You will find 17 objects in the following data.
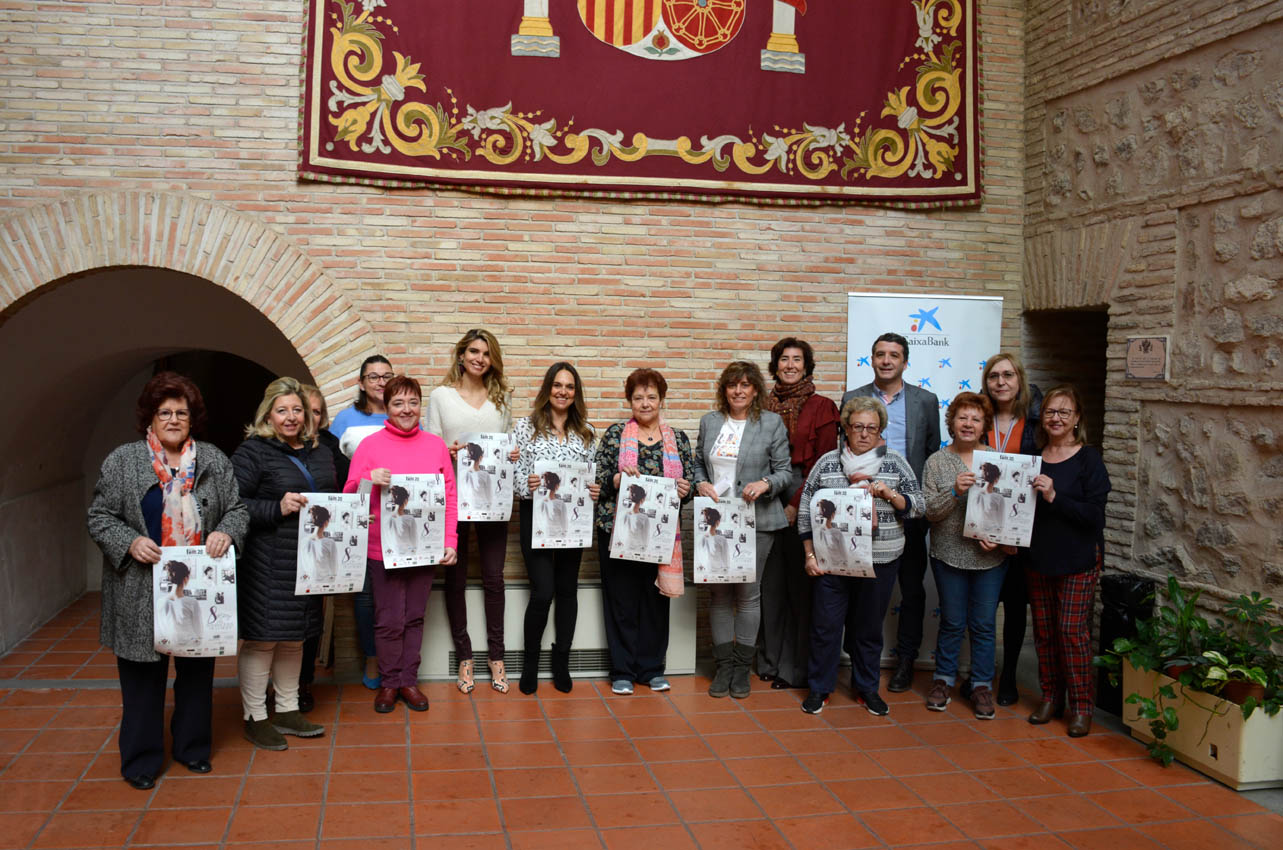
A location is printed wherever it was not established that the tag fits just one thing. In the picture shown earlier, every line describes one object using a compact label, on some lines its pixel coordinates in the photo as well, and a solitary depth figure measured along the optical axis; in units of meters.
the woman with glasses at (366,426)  5.12
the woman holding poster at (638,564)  5.21
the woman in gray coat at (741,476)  5.21
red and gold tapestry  5.68
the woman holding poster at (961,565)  5.02
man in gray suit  5.38
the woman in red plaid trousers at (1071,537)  4.78
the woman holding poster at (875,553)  4.98
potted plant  4.22
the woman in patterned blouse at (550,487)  5.15
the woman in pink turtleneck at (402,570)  4.78
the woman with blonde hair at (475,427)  5.18
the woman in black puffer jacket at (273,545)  4.37
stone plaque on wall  5.36
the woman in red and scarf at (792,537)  5.37
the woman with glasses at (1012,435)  5.11
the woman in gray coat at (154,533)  3.94
